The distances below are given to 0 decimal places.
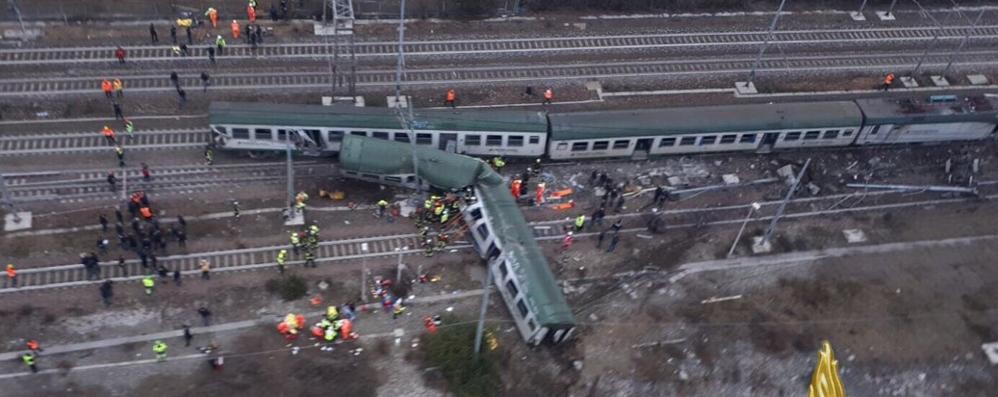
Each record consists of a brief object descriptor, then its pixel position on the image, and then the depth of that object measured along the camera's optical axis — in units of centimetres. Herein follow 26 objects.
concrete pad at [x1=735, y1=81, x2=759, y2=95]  5301
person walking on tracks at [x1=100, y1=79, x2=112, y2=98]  4556
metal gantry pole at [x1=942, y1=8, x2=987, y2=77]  5699
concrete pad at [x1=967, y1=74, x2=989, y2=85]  5647
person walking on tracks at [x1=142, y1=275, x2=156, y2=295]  3772
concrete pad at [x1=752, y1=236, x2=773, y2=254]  4406
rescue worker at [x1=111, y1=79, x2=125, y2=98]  4603
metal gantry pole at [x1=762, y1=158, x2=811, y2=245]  4187
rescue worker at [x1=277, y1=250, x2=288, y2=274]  3964
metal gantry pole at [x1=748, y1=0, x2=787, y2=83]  5288
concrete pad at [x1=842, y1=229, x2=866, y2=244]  4525
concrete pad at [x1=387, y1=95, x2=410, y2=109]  4841
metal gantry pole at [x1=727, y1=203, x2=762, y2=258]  4248
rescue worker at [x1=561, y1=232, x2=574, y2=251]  4259
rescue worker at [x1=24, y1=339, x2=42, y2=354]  3474
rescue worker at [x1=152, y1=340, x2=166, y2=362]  3566
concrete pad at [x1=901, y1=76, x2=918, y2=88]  5541
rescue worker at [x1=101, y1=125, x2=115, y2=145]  4341
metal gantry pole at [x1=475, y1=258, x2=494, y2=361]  3290
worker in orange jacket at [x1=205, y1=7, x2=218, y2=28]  5075
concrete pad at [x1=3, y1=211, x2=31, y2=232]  3981
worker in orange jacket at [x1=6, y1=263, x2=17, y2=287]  3725
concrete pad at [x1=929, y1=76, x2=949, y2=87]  5588
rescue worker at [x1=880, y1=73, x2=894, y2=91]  5450
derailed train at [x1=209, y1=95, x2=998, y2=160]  4334
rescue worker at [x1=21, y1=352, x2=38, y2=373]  3434
